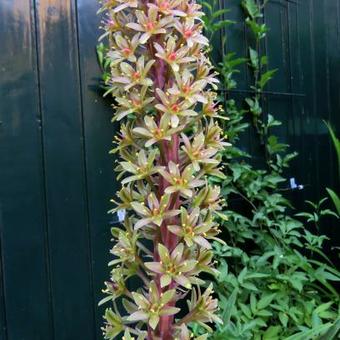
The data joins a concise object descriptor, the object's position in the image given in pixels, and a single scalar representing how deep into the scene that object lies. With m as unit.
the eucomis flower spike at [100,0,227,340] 0.33
